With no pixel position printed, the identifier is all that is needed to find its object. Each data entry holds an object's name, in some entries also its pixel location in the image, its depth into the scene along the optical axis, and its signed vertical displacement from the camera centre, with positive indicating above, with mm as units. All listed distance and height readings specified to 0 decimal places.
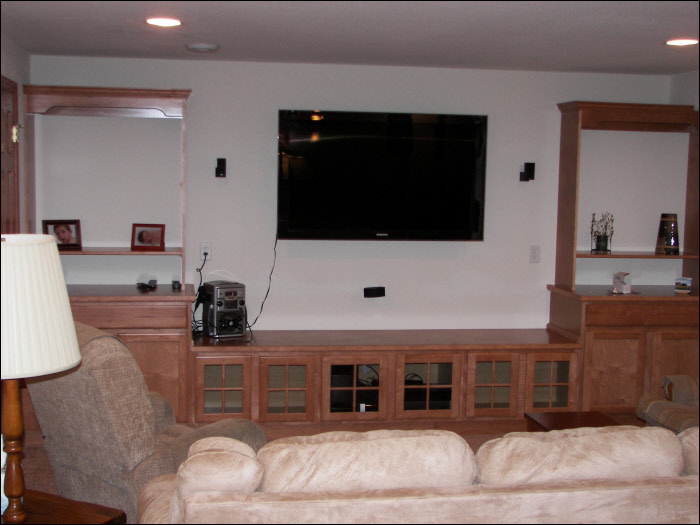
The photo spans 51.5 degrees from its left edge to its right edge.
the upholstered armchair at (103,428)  2445 -776
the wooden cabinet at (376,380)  4402 -1036
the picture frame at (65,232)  4480 -156
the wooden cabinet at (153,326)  4219 -691
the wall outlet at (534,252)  5027 -247
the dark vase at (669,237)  4883 -116
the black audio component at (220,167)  4680 +278
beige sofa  1831 -708
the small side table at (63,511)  2072 -887
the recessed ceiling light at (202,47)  3996 +910
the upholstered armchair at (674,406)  3125 -862
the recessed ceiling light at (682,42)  3671 +912
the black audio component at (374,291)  4871 -521
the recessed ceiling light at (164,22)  3346 +875
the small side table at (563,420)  3477 -999
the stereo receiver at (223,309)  4500 -614
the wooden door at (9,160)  3947 +252
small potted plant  4855 -100
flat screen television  4656 +247
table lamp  1883 -320
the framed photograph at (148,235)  4586 -168
